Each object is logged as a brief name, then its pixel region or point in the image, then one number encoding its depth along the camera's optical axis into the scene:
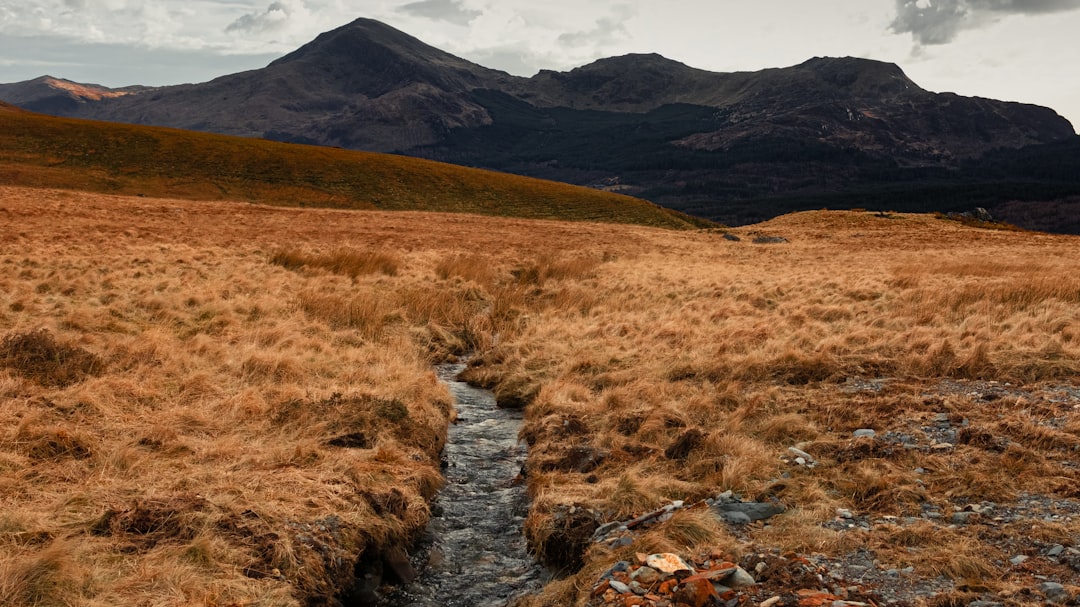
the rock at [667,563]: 6.27
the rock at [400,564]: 7.82
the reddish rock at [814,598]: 5.54
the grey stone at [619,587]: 6.09
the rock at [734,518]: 7.59
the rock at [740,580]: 6.02
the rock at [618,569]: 6.49
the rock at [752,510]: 7.70
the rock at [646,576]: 6.17
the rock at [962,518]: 6.97
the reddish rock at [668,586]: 5.91
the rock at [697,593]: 5.70
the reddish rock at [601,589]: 6.24
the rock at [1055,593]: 5.32
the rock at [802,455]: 9.20
